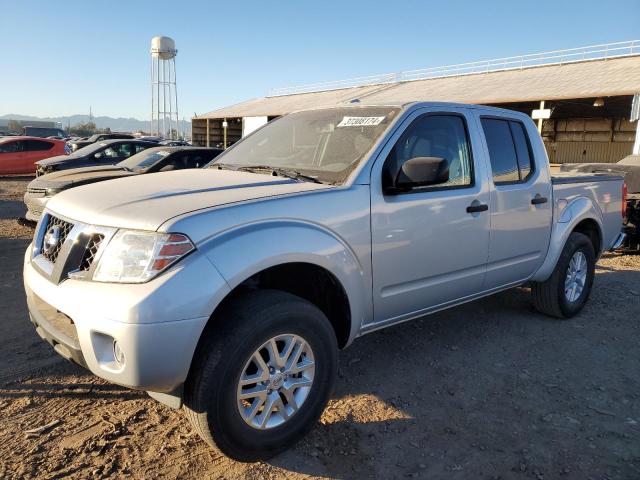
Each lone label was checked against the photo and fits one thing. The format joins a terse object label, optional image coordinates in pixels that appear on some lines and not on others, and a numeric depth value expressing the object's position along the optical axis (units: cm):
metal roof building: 2202
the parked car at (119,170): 769
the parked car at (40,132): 3256
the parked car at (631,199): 791
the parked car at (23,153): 1717
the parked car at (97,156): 1123
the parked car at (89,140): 2256
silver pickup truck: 225
